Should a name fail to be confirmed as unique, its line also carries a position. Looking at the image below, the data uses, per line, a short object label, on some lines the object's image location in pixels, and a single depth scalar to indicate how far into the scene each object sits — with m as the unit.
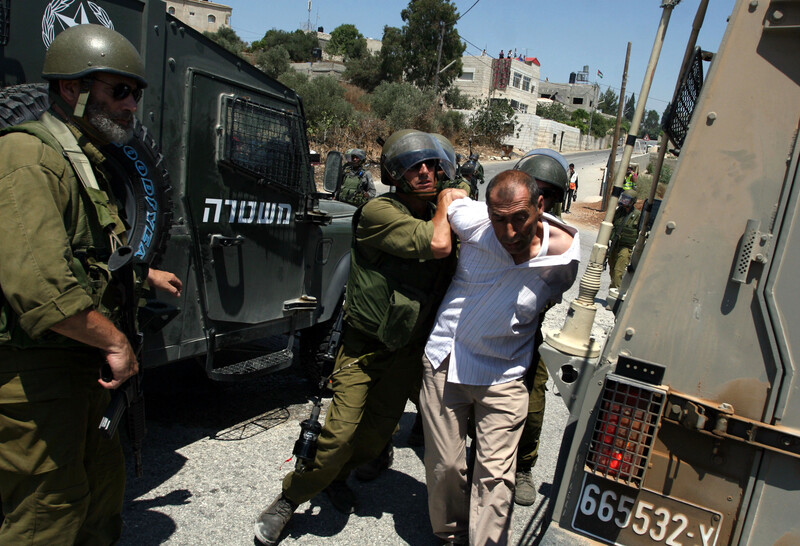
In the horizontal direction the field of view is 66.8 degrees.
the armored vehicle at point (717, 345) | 1.74
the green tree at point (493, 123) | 43.78
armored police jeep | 2.92
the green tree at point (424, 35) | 53.28
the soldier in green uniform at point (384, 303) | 2.72
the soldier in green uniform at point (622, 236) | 8.66
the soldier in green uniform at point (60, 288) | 1.82
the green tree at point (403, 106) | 33.47
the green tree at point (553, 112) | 69.81
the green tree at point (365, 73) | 52.03
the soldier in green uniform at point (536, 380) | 3.28
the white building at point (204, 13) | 78.62
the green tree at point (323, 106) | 24.97
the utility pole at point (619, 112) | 20.51
